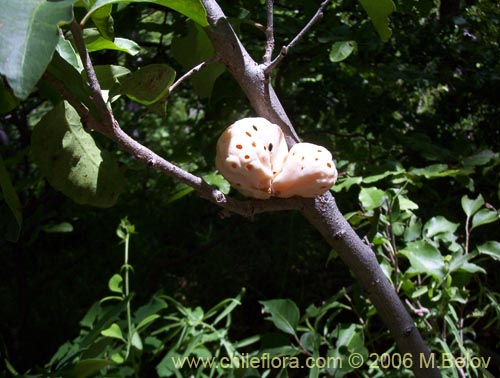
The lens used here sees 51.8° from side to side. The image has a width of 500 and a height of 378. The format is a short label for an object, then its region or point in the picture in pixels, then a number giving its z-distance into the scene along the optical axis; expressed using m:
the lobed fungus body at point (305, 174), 0.21
